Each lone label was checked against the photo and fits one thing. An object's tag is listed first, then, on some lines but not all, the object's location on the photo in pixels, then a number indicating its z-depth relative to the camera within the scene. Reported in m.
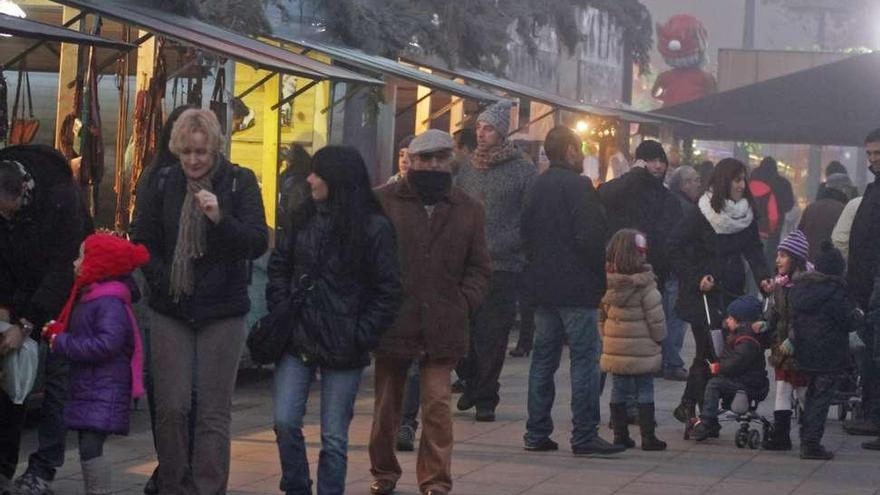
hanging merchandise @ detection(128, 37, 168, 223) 13.53
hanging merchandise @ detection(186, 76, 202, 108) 14.15
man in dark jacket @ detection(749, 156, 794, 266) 23.27
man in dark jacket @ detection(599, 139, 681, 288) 13.98
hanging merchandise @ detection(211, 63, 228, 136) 14.27
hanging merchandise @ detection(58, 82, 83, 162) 12.96
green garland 28.58
